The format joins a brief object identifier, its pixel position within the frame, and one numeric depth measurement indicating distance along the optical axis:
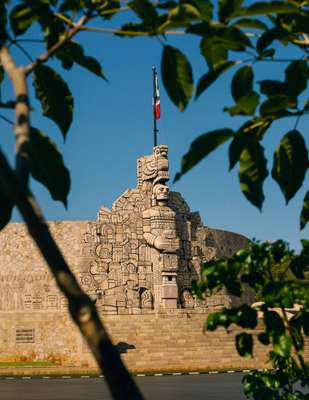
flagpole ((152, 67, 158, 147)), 35.03
